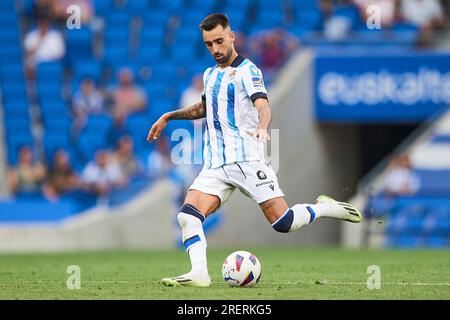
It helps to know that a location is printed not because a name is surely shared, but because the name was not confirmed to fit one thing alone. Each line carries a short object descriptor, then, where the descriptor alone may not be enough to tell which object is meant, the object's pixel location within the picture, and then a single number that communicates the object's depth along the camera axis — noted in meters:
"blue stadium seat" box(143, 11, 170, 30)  24.91
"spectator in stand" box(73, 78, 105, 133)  22.69
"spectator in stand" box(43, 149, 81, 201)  21.09
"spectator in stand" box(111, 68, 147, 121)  22.66
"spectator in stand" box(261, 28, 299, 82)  22.94
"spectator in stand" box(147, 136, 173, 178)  21.42
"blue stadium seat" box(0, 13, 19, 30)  24.73
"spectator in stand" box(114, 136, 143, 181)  21.42
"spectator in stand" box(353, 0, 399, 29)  23.98
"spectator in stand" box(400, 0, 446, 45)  24.26
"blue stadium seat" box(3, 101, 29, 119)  23.22
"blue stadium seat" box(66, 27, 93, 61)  24.00
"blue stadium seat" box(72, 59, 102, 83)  23.50
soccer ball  10.15
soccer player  10.16
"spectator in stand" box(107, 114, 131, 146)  22.64
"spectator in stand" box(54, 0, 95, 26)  23.83
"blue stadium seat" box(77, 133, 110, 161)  22.41
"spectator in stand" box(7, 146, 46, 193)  21.00
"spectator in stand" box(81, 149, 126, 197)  21.06
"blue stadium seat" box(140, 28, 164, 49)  24.52
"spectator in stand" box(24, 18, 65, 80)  23.69
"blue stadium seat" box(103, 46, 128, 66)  24.06
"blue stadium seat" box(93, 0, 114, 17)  24.89
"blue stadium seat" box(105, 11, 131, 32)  24.72
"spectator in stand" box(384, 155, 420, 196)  22.16
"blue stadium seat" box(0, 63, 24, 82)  23.84
